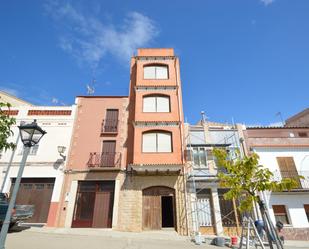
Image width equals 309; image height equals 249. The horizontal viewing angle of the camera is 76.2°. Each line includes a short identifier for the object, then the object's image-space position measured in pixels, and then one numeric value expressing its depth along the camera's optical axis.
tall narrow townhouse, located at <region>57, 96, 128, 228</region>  13.91
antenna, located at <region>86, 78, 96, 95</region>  19.95
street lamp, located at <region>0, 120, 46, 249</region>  5.97
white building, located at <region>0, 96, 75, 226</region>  14.20
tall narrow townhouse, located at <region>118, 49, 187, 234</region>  13.89
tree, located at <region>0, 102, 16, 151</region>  8.62
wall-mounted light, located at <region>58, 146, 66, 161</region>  14.76
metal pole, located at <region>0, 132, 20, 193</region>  14.34
